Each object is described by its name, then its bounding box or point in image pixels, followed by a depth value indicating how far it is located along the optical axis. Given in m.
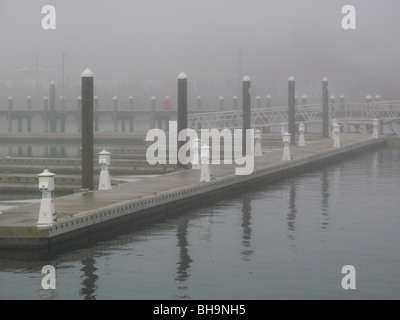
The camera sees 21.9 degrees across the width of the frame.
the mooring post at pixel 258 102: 99.47
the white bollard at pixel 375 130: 72.51
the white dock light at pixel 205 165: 36.91
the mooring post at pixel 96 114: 112.59
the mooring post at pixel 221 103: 102.88
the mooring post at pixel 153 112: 104.12
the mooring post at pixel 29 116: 117.87
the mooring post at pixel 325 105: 69.25
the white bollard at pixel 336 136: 58.81
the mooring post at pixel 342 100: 93.23
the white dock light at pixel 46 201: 24.70
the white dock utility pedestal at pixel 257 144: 51.73
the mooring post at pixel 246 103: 51.50
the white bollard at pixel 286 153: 48.56
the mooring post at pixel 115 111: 104.78
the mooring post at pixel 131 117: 111.94
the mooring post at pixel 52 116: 108.50
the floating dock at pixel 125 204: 24.75
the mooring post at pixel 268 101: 98.94
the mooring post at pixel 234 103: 104.19
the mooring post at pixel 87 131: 33.56
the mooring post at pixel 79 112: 106.99
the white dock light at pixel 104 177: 33.34
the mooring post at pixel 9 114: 109.07
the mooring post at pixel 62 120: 113.51
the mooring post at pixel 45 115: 109.44
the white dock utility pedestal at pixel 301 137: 61.26
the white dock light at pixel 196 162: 43.43
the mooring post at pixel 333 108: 82.99
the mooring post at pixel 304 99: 98.91
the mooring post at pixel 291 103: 62.78
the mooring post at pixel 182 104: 42.50
